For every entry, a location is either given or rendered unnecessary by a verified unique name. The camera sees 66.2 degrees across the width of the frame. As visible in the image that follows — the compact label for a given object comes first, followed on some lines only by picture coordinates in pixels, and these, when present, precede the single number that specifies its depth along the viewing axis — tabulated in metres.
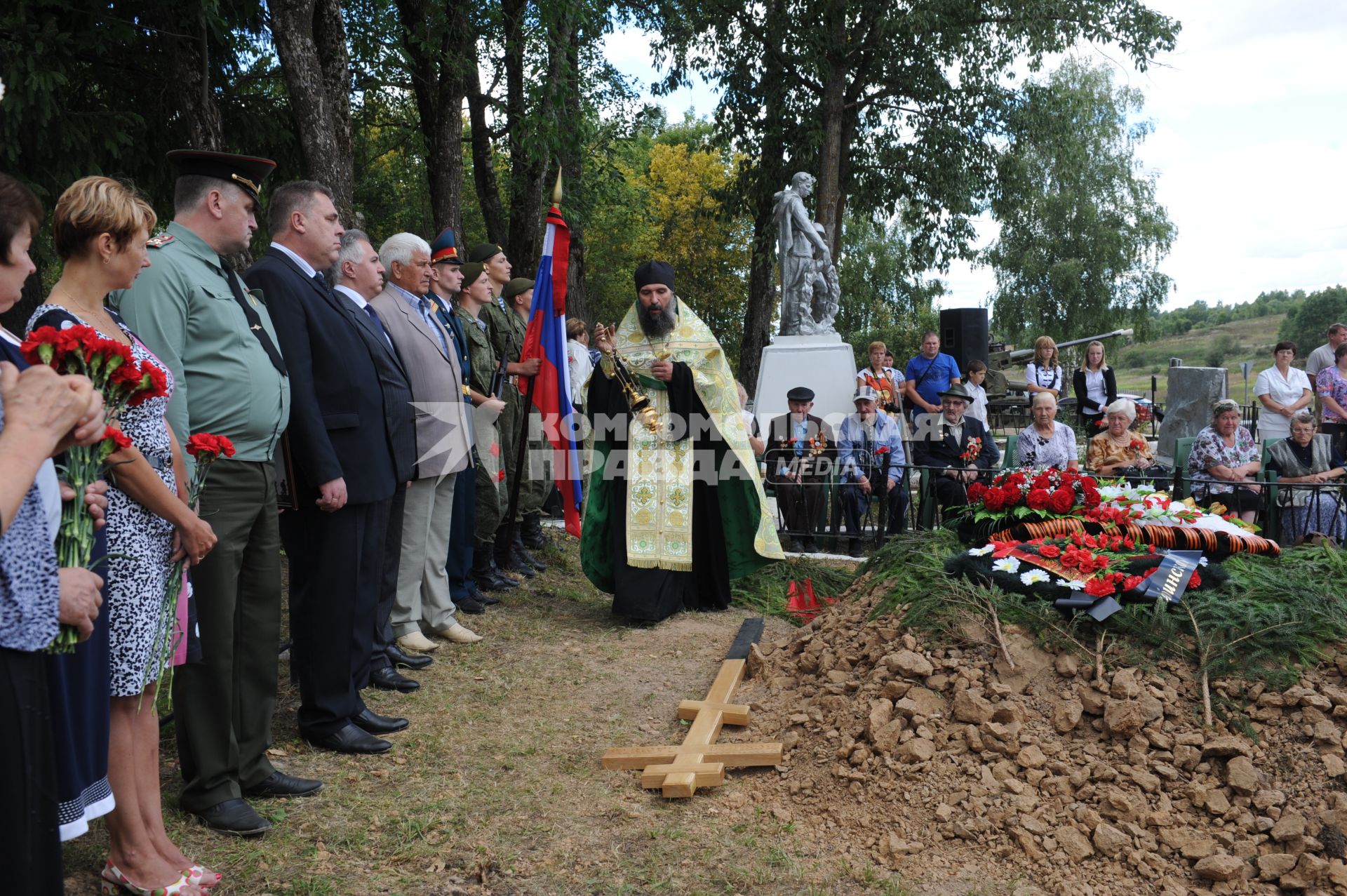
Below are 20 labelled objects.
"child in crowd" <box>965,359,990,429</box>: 11.60
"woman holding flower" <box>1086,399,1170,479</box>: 8.21
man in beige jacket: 5.44
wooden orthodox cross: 4.07
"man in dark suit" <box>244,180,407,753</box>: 3.99
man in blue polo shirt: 11.36
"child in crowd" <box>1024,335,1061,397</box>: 12.23
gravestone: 14.34
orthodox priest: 6.72
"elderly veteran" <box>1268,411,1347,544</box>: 7.66
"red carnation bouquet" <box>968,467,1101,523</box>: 5.75
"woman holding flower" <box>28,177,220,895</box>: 2.73
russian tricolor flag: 6.75
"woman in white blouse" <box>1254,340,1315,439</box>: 10.23
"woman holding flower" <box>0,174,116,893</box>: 1.89
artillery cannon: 20.44
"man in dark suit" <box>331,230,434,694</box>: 4.74
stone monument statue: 13.20
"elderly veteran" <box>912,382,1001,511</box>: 8.45
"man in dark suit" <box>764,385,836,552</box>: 8.56
